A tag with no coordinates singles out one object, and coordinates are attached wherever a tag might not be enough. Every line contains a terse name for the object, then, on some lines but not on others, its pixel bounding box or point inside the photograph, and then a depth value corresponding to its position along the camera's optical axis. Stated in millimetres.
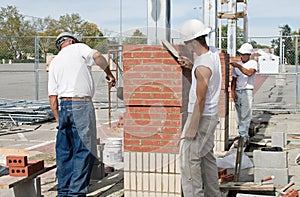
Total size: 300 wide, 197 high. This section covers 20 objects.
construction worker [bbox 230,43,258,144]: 7902
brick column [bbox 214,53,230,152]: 7729
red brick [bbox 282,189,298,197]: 4848
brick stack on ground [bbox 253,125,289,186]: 5637
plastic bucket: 5090
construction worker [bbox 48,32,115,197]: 4375
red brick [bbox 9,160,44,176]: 4645
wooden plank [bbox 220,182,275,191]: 5062
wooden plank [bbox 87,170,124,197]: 5082
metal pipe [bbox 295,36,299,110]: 13716
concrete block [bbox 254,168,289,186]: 5637
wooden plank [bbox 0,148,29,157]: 5955
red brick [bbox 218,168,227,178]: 5556
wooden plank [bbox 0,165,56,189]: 4324
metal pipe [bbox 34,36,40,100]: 14445
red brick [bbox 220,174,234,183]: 5511
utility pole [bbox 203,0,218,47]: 8148
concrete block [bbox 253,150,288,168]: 5633
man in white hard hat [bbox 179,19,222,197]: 4055
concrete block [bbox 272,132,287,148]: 7359
